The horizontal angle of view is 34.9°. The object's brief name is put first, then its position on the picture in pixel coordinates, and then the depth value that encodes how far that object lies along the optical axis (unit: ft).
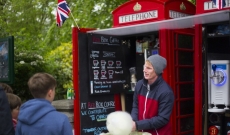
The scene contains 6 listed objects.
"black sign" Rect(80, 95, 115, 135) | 18.49
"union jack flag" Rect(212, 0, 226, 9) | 14.06
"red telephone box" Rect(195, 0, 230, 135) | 15.62
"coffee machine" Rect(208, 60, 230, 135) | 15.52
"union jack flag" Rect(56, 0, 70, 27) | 19.30
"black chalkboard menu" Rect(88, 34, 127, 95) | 18.73
